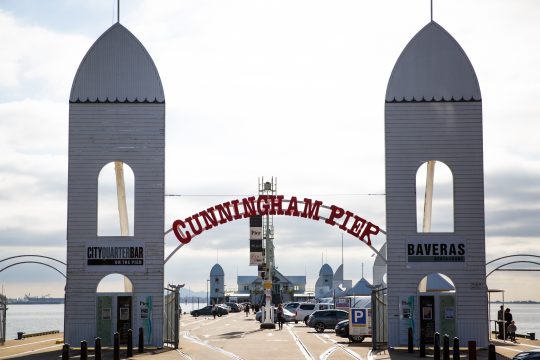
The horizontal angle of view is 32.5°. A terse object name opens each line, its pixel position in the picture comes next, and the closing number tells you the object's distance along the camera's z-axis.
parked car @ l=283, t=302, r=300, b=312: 81.23
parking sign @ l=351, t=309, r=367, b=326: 44.62
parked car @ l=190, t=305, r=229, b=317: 96.78
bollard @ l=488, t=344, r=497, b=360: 24.00
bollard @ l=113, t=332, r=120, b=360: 31.98
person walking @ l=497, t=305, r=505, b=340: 45.84
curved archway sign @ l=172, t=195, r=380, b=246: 40.59
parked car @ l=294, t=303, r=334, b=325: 74.62
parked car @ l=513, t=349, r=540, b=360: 24.00
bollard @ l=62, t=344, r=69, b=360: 26.86
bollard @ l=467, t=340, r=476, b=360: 26.39
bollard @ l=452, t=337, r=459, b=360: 27.07
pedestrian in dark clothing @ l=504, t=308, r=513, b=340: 45.46
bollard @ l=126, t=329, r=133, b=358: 35.09
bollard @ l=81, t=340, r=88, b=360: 26.88
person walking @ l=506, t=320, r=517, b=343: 44.16
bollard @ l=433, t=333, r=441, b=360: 29.33
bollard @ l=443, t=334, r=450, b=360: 28.22
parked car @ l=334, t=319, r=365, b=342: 49.66
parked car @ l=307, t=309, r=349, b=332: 56.66
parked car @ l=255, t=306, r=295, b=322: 74.28
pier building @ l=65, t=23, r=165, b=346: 39.62
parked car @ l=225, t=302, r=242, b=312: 118.94
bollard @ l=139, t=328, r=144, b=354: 36.94
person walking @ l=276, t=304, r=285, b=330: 60.09
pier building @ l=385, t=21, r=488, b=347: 39.41
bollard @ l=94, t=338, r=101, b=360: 29.05
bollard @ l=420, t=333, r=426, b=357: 34.41
